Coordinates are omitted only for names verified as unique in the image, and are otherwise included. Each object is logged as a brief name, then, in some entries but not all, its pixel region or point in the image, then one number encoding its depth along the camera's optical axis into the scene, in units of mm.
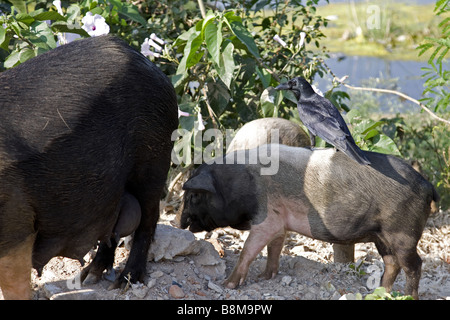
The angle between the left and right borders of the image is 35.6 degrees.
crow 4004
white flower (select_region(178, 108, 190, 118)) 5125
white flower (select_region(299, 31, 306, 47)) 5482
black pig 3156
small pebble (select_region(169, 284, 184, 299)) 3943
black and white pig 4012
